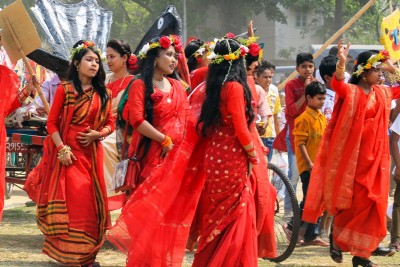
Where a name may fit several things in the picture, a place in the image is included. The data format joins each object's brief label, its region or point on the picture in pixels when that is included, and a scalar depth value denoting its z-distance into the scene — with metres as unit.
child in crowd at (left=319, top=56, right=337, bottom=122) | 13.66
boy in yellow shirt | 13.54
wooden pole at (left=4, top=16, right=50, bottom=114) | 12.48
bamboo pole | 16.61
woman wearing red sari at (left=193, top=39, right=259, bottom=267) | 10.13
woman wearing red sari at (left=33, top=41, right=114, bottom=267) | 11.66
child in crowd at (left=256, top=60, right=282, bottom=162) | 15.68
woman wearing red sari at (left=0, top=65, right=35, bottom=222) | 12.18
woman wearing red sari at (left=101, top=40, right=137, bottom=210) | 13.28
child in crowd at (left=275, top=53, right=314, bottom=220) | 14.25
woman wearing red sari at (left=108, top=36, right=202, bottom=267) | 10.42
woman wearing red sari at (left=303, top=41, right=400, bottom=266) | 11.65
